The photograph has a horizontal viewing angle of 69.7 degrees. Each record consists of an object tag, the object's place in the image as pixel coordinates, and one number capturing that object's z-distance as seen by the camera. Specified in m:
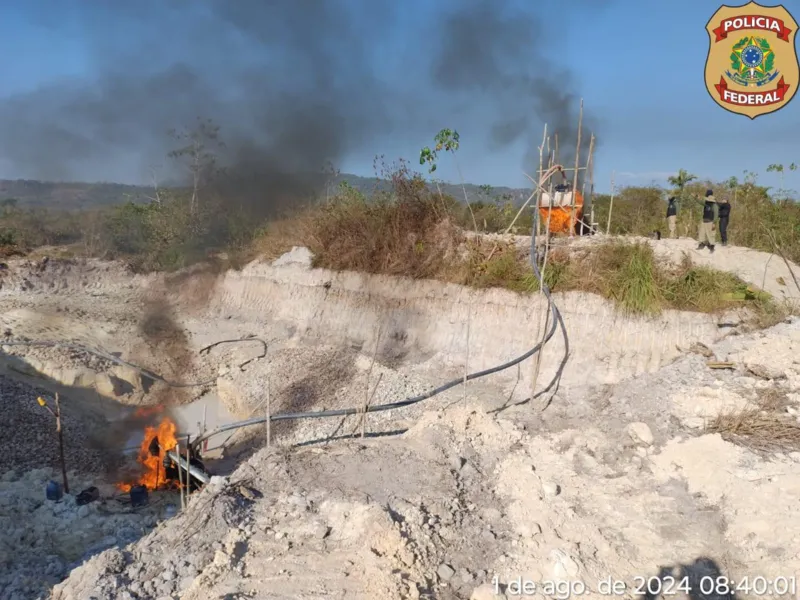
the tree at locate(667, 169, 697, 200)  18.81
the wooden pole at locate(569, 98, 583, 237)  11.64
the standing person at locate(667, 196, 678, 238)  12.44
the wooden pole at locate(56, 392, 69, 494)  7.39
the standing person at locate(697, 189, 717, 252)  10.34
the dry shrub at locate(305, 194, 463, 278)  12.24
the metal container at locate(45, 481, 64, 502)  7.23
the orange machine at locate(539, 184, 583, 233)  11.98
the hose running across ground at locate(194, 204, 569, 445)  7.16
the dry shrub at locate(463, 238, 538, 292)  10.73
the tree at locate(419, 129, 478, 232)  12.67
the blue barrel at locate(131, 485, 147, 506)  7.49
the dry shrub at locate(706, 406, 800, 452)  6.41
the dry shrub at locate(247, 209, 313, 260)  14.62
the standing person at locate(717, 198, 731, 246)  10.92
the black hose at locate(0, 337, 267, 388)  10.64
